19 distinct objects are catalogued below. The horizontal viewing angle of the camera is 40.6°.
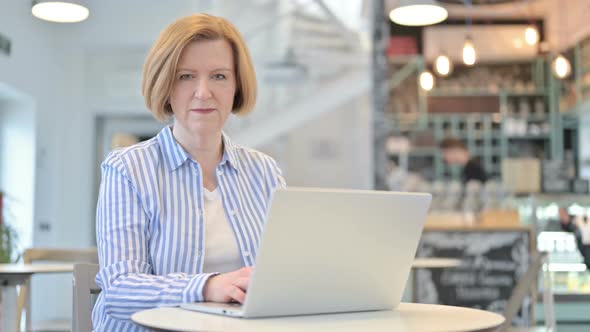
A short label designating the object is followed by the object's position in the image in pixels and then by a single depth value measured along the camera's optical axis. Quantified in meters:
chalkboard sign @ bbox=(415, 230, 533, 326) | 5.95
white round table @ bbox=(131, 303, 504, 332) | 1.21
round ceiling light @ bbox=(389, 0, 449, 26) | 4.54
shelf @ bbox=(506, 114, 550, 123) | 10.81
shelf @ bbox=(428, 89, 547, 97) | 10.85
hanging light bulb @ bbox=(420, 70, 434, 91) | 7.49
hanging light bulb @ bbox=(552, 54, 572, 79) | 6.59
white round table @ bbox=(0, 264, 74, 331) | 3.13
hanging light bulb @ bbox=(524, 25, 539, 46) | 6.90
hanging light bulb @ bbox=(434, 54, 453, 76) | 6.45
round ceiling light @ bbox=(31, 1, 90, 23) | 4.68
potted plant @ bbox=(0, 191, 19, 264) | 5.65
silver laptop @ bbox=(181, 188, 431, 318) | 1.26
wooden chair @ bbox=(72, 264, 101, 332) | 1.85
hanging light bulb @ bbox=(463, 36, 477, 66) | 5.99
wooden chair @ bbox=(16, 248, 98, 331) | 4.03
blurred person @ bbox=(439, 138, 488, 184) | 7.92
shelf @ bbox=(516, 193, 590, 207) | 5.32
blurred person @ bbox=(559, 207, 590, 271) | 3.85
